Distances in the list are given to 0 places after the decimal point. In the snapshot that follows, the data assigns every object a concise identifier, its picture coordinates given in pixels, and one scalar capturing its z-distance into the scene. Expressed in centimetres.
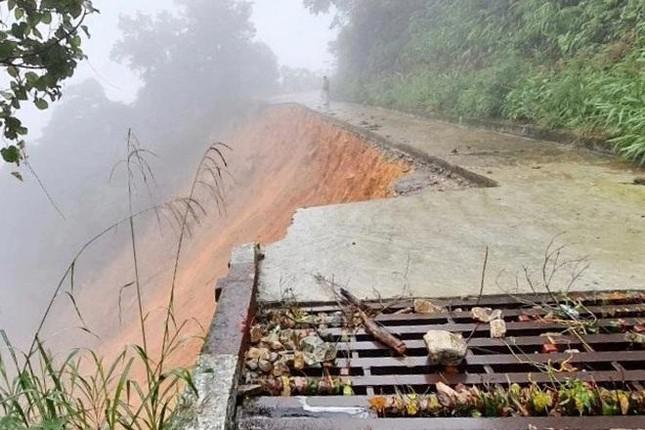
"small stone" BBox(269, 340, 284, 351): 164
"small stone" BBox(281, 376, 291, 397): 143
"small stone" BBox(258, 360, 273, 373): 153
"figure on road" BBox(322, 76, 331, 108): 1391
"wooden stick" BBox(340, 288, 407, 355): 161
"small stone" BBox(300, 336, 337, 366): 157
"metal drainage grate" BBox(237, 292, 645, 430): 129
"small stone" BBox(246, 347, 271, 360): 158
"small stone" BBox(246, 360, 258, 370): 154
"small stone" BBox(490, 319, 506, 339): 165
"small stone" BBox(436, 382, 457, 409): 134
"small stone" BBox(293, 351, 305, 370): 155
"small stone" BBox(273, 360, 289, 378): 152
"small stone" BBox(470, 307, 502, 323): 174
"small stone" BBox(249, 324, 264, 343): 169
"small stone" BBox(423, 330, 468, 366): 151
